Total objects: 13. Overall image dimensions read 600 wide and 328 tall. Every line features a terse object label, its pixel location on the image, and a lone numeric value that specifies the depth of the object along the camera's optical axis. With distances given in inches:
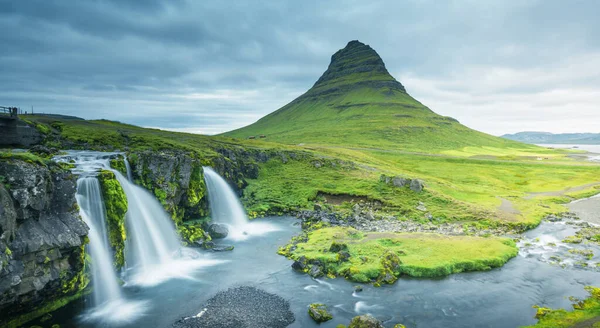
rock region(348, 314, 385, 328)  971.3
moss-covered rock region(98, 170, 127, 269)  1381.6
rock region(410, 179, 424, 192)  2763.3
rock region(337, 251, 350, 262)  1499.1
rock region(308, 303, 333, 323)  1070.4
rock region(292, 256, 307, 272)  1464.1
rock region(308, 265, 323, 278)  1402.6
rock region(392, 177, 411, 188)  2851.9
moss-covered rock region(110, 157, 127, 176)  1751.4
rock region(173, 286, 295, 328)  1037.2
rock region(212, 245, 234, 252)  1755.2
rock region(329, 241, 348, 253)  1599.4
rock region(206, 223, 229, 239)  1975.9
